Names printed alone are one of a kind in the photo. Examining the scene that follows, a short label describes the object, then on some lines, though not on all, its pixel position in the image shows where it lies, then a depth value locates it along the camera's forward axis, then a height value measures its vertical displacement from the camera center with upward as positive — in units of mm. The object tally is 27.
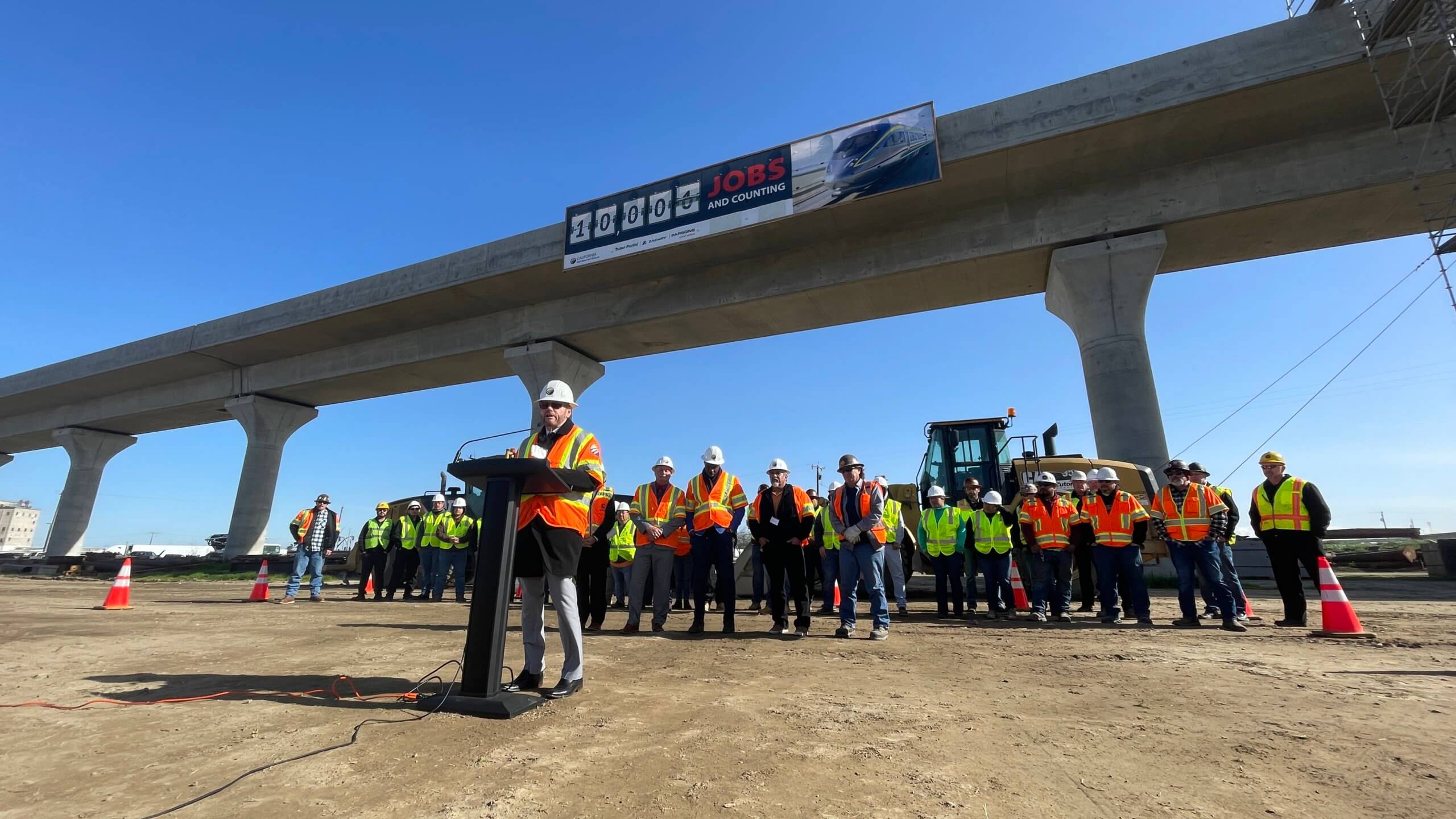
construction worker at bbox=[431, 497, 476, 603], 11359 +445
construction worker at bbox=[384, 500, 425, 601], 11789 +354
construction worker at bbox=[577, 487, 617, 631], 6633 -32
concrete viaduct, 11211 +7540
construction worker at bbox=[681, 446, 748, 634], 6191 +433
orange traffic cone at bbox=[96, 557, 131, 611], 8609 -396
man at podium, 3391 +55
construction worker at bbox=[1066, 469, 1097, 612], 7824 +234
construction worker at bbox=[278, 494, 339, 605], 10289 +411
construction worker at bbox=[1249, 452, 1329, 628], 6270 +431
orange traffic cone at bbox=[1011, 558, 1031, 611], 8328 -385
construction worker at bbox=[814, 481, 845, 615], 8773 +167
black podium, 3047 -70
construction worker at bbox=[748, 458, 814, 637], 6223 +269
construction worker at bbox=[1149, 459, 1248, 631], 6648 +407
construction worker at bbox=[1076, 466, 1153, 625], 6992 +269
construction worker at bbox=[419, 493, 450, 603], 11562 +340
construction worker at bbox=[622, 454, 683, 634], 6512 +339
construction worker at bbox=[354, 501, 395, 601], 11617 +368
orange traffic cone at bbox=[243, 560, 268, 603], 10500 -418
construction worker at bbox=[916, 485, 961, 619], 8344 +298
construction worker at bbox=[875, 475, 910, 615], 8789 +141
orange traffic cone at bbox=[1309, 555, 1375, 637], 5664 -408
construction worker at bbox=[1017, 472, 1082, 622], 7707 +345
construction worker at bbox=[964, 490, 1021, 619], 7922 +257
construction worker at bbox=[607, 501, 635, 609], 8617 +323
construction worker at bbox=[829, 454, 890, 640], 6047 +268
